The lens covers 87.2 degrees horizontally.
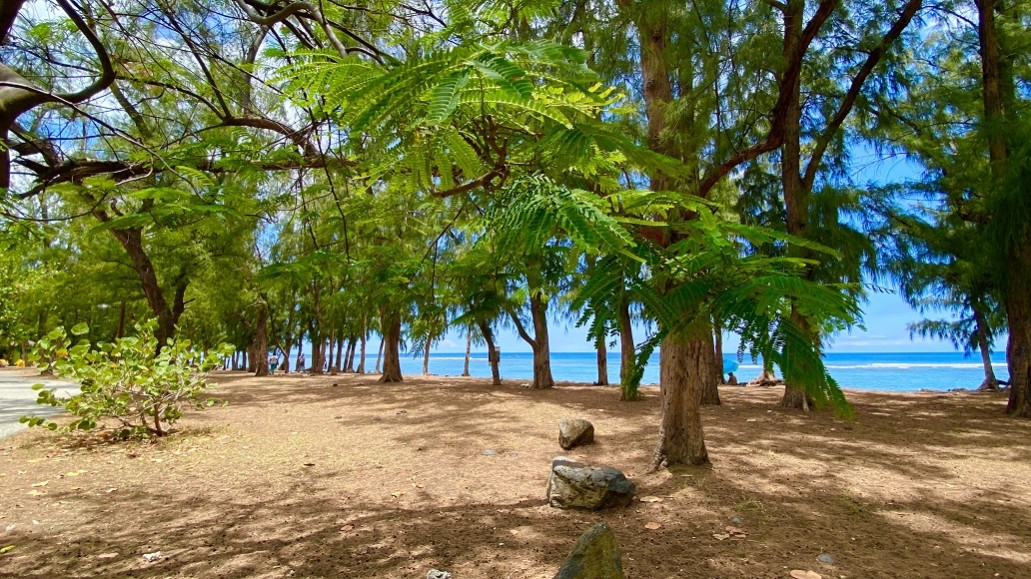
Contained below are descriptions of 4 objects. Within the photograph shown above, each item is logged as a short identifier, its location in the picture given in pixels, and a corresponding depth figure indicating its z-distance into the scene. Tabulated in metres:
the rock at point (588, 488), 3.77
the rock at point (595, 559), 2.40
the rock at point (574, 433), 5.89
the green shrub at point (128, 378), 5.83
